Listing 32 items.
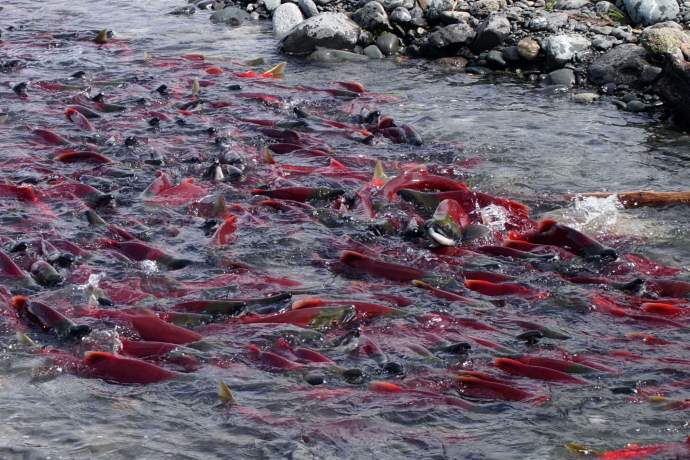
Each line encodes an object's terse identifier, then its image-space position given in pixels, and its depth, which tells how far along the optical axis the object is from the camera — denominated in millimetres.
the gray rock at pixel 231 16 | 17609
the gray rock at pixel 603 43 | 14266
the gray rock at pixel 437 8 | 15641
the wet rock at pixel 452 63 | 14969
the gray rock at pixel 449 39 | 15141
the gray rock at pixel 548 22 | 14828
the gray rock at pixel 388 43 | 15641
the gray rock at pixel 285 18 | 16703
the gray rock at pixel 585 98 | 13328
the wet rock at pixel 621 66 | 13633
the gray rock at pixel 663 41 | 12945
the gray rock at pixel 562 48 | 14164
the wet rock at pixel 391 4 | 16078
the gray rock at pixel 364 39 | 15844
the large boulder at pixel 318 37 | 15625
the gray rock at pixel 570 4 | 15648
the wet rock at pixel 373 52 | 15539
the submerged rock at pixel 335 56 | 15375
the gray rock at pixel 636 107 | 12898
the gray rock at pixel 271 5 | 17625
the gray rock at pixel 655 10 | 14703
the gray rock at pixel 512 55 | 14602
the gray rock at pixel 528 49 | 14484
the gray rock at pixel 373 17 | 15875
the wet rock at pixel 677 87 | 12039
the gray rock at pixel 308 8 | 16906
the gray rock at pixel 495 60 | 14648
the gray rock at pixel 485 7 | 15586
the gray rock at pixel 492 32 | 14812
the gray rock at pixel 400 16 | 15805
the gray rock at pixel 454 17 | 15461
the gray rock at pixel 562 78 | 13875
